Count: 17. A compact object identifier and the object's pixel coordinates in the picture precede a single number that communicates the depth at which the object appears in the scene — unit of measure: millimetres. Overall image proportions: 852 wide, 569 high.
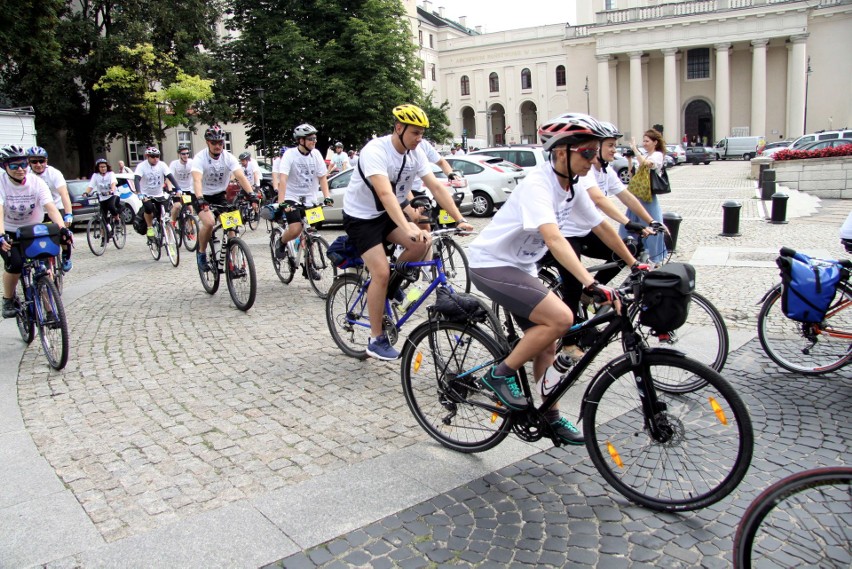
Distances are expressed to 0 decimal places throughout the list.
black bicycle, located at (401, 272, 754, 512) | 3221
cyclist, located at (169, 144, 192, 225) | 12164
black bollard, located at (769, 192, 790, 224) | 14293
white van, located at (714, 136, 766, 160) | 50438
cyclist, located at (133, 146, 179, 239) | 13195
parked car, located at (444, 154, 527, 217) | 17906
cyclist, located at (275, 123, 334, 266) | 8812
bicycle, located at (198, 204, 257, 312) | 8016
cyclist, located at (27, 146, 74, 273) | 7809
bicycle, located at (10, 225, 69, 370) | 5980
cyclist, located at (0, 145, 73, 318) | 6768
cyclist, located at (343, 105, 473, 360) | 5164
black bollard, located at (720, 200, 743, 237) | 12672
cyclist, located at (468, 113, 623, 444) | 3562
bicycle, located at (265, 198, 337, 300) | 8655
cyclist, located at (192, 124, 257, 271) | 8703
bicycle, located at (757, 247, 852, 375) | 5168
